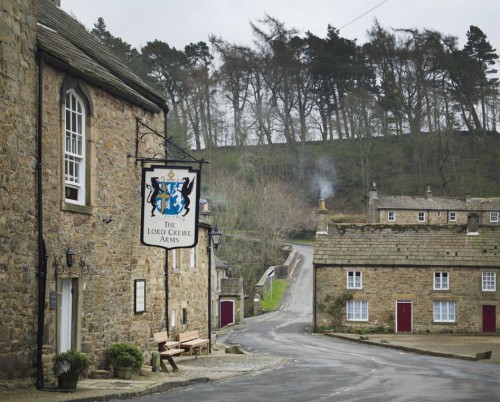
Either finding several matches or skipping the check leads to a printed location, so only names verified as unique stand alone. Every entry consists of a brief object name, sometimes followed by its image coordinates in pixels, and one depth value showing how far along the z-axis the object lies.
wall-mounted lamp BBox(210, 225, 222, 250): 31.77
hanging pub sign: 18.88
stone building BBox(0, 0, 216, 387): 15.14
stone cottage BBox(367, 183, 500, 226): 83.62
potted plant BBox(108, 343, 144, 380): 18.97
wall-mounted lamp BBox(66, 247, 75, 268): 17.16
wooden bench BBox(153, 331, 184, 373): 21.60
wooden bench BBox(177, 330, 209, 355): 27.52
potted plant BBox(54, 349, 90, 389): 15.99
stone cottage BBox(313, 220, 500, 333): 49.25
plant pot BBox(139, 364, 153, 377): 20.11
